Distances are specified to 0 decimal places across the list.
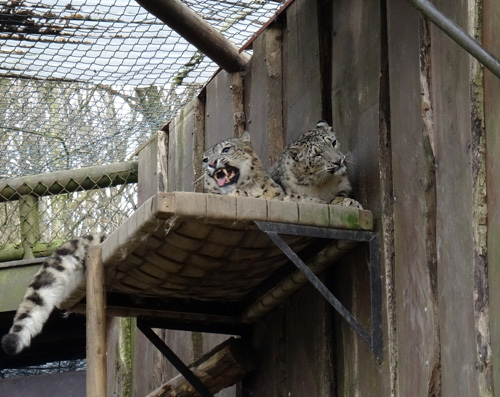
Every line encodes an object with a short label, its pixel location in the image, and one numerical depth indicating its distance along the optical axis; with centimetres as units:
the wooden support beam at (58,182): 1235
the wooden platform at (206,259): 691
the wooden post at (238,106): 1013
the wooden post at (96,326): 766
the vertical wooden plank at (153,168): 1190
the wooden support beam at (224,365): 916
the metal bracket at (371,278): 709
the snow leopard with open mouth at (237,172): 826
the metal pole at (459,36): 592
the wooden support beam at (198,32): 940
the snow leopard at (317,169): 779
